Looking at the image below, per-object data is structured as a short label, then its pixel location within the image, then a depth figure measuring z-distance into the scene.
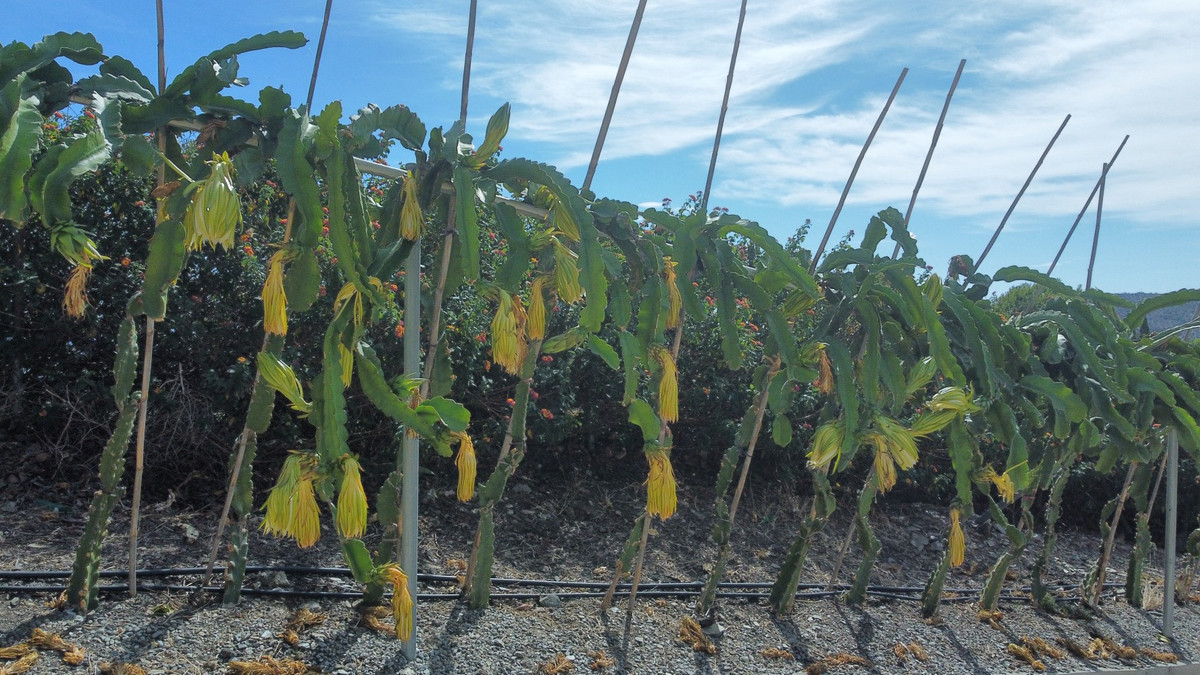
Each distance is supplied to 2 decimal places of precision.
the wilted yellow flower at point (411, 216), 2.71
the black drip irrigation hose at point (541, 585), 3.12
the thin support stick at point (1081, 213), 6.42
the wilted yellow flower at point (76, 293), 2.61
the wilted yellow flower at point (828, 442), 3.48
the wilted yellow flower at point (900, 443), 3.43
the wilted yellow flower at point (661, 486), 3.29
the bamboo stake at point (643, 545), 3.55
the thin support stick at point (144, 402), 2.69
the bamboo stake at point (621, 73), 3.96
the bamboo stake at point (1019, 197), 5.89
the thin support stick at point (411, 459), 2.86
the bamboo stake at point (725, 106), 4.47
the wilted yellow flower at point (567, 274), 3.07
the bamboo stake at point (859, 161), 4.96
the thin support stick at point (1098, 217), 6.50
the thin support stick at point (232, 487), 2.82
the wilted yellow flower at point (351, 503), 2.42
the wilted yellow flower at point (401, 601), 2.65
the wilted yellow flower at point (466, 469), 2.92
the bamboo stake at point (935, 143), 5.18
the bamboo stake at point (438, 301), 2.92
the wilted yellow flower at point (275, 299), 2.46
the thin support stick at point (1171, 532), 4.93
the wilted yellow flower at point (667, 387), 3.34
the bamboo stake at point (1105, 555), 5.10
